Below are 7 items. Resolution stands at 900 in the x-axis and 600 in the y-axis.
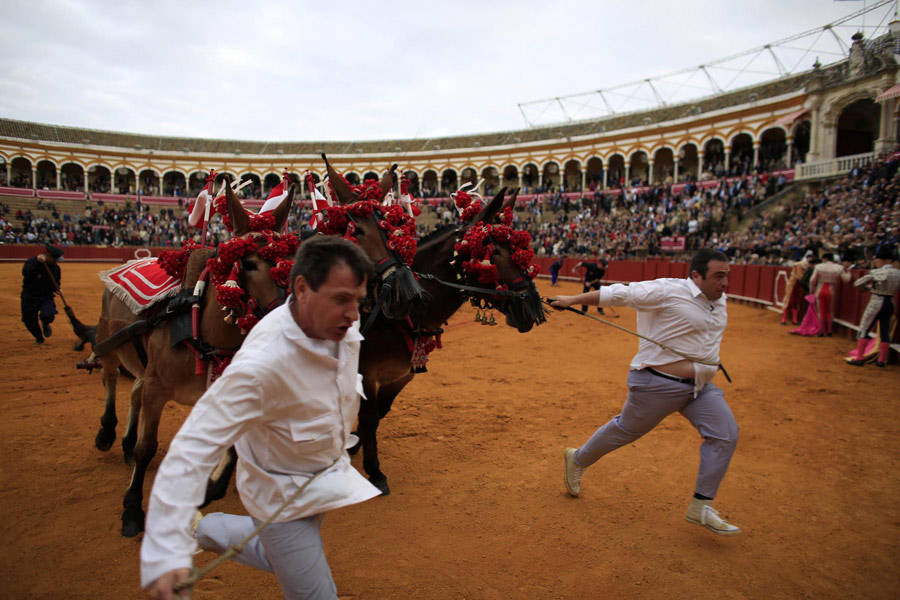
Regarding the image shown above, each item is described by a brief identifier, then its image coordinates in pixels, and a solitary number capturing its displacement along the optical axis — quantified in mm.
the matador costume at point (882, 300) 9148
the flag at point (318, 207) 4610
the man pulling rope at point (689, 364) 3750
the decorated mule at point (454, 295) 4406
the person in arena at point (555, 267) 23297
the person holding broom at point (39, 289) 9266
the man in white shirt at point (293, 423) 1780
